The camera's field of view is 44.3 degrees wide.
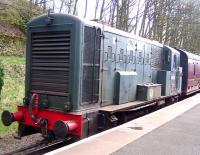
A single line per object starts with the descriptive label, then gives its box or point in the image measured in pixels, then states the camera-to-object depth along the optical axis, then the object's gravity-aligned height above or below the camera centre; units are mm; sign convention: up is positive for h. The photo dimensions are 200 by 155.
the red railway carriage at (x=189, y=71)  14275 +107
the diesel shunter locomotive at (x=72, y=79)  5918 -209
